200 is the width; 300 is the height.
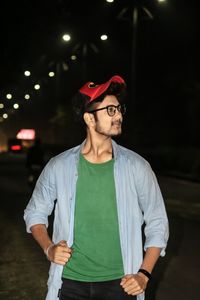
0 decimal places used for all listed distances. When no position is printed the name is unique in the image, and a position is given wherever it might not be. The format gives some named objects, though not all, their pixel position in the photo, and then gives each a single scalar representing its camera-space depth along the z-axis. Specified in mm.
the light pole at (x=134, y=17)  30195
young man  2881
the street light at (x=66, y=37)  27958
